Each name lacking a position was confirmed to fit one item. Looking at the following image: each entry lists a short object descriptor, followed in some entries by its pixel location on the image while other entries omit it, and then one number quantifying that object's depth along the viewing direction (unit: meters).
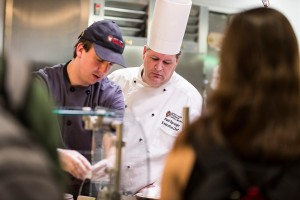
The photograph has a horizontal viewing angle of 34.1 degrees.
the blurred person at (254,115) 1.23
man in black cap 2.31
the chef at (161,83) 2.84
